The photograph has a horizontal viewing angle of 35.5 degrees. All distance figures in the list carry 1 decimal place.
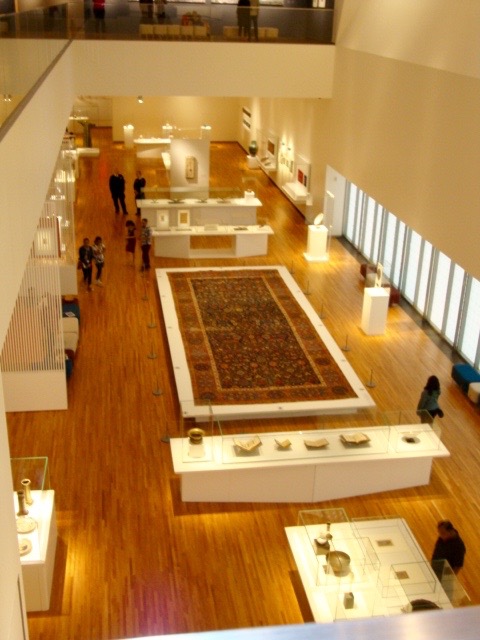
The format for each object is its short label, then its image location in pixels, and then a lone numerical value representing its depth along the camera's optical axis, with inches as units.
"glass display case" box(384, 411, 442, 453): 425.7
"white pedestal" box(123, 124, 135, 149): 1423.5
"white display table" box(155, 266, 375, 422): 487.8
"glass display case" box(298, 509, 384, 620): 305.0
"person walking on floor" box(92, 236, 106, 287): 723.8
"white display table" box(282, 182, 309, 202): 959.6
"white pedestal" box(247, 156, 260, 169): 1294.3
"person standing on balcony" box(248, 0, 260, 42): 802.2
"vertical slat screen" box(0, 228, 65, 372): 476.7
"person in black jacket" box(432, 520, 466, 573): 326.6
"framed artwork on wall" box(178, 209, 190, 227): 837.8
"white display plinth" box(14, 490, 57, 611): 321.7
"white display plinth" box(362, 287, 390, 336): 625.6
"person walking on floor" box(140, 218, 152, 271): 763.4
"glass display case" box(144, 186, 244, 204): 892.0
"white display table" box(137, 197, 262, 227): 857.5
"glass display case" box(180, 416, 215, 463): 404.8
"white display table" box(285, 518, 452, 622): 302.0
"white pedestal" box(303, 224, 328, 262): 812.6
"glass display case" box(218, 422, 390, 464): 407.8
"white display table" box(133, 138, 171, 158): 1371.3
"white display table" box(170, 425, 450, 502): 403.9
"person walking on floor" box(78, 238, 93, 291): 705.6
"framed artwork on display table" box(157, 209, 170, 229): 827.1
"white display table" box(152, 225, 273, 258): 816.9
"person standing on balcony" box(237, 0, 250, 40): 802.2
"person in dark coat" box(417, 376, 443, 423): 434.6
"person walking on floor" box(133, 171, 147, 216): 946.6
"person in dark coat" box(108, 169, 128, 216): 952.3
